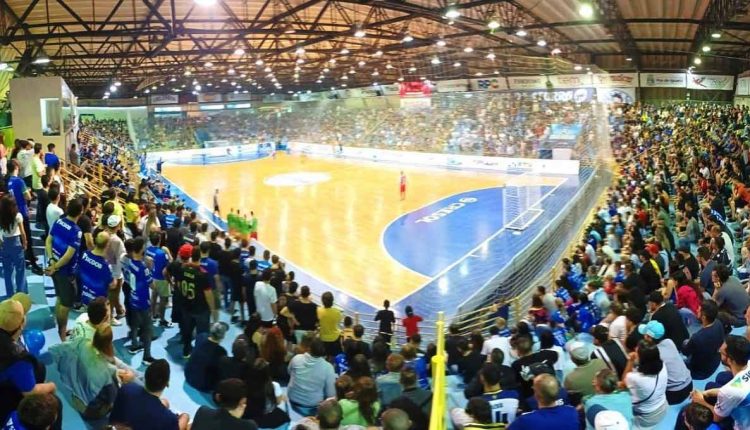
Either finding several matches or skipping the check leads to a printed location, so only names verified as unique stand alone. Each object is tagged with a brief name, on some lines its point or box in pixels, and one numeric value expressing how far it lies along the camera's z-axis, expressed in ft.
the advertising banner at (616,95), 108.07
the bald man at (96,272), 18.34
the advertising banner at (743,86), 92.17
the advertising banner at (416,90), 116.53
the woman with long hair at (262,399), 14.94
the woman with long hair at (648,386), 14.75
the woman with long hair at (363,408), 13.75
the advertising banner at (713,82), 100.42
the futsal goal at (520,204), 66.28
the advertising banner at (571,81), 107.34
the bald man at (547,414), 12.02
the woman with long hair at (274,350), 17.68
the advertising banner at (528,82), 116.60
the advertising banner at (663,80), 103.24
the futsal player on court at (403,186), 87.92
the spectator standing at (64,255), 18.94
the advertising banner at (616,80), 106.52
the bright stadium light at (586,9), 47.37
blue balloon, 14.47
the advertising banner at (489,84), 123.65
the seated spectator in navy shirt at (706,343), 18.07
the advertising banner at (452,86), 131.75
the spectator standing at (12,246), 18.43
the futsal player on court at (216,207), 75.19
